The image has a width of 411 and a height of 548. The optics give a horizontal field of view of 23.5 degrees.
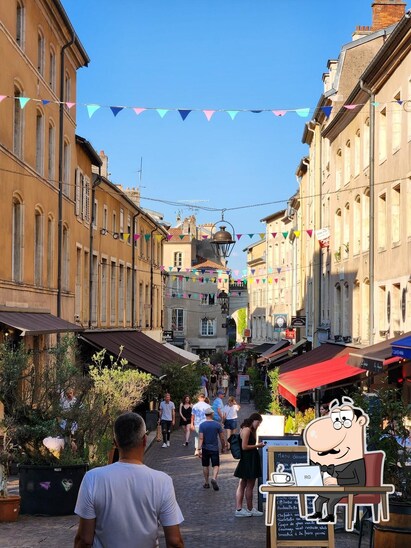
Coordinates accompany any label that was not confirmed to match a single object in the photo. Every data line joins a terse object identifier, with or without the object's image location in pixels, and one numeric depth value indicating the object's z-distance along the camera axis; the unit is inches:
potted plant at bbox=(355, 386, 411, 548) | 355.6
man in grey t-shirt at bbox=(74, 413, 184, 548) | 217.9
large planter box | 530.6
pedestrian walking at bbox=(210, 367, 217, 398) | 2076.0
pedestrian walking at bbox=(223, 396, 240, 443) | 980.6
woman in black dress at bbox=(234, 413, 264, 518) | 560.1
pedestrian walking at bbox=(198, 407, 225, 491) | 684.7
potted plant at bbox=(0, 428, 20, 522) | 509.7
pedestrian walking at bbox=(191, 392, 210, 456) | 901.8
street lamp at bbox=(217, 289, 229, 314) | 2090.1
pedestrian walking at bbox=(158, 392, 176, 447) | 1008.9
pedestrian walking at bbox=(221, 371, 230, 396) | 2015.3
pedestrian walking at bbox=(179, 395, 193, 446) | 1058.7
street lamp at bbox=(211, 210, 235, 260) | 1060.5
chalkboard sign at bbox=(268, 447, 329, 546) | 391.5
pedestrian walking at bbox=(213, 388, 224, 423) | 975.6
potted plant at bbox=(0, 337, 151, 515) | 532.1
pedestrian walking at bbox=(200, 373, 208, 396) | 1682.5
